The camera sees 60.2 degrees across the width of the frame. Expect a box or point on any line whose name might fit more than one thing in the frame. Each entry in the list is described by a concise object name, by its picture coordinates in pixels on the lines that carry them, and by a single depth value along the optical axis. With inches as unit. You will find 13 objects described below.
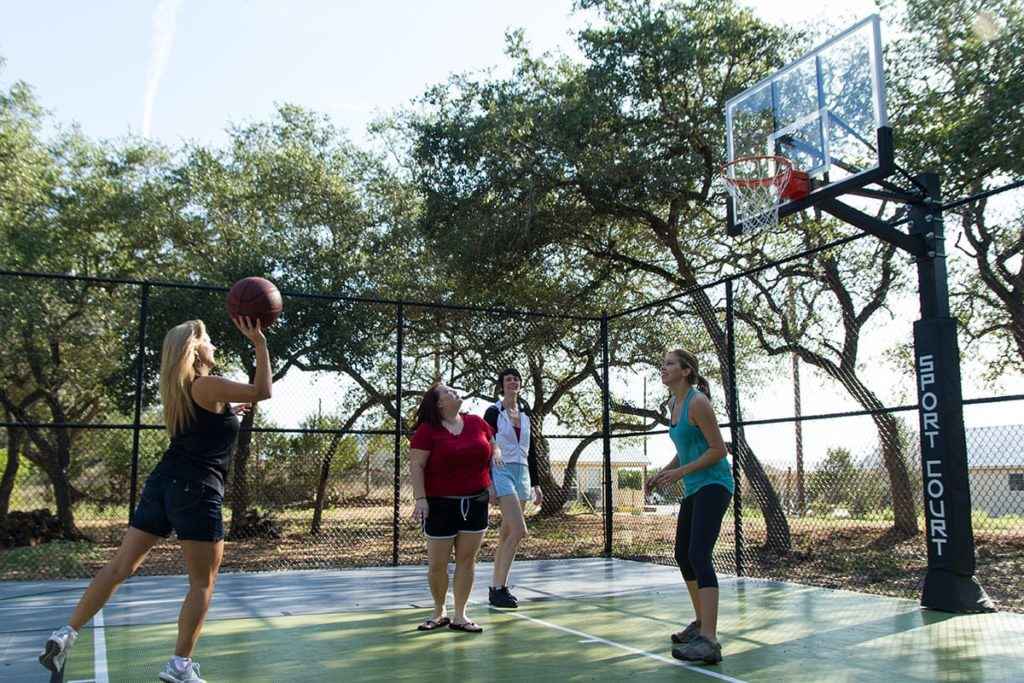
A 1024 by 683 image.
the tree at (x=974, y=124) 440.8
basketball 168.2
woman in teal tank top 186.1
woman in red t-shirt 223.0
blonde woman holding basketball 152.5
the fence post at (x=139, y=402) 327.3
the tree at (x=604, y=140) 507.2
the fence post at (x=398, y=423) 369.4
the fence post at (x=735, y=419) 335.3
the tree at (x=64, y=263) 605.3
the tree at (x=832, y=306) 539.5
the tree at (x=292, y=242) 600.1
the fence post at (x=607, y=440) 414.0
